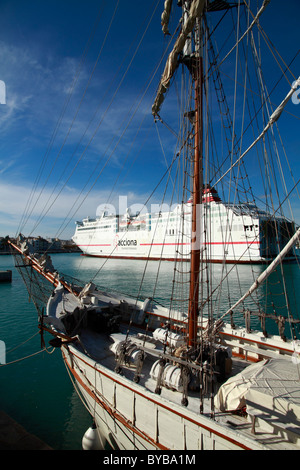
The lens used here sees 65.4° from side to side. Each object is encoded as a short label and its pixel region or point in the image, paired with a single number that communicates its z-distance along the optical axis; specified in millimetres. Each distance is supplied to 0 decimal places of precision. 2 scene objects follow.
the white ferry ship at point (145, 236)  46625
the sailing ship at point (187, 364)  4176
